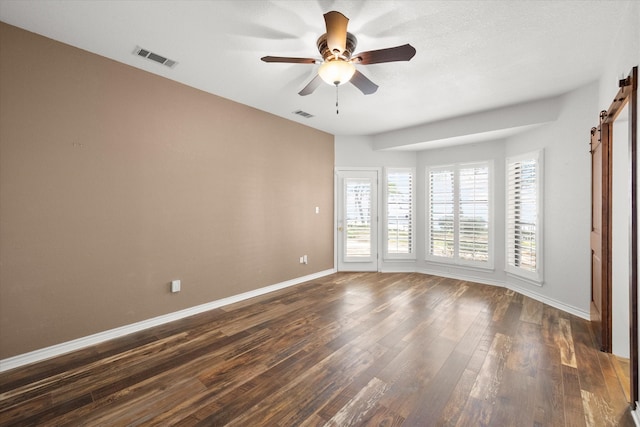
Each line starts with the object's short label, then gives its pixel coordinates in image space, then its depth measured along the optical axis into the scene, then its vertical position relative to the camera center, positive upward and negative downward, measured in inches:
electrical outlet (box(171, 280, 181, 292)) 131.3 -33.5
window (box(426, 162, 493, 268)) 193.2 +0.8
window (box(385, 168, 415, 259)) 225.0 +3.0
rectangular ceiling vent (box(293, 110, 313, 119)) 174.4 +63.1
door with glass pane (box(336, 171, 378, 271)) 225.6 -6.0
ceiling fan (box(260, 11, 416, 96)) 78.1 +49.8
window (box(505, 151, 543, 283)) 157.6 -0.4
